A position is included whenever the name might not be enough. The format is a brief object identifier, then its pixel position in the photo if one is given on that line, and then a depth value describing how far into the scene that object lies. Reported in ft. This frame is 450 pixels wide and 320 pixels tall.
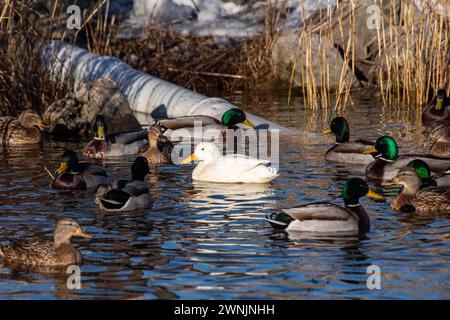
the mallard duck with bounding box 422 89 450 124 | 54.13
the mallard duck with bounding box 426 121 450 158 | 46.01
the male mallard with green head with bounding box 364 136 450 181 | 41.50
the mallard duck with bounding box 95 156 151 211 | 34.86
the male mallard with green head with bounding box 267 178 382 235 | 31.89
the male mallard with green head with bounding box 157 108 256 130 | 53.72
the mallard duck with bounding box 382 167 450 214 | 35.04
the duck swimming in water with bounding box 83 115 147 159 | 48.37
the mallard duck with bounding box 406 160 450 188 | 38.17
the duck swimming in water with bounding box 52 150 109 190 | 39.40
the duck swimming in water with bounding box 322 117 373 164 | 45.24
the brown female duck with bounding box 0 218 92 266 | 28.71
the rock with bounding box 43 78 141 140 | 54.15
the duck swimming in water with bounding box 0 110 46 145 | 51.13
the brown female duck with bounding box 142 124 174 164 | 46.75
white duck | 40.24
